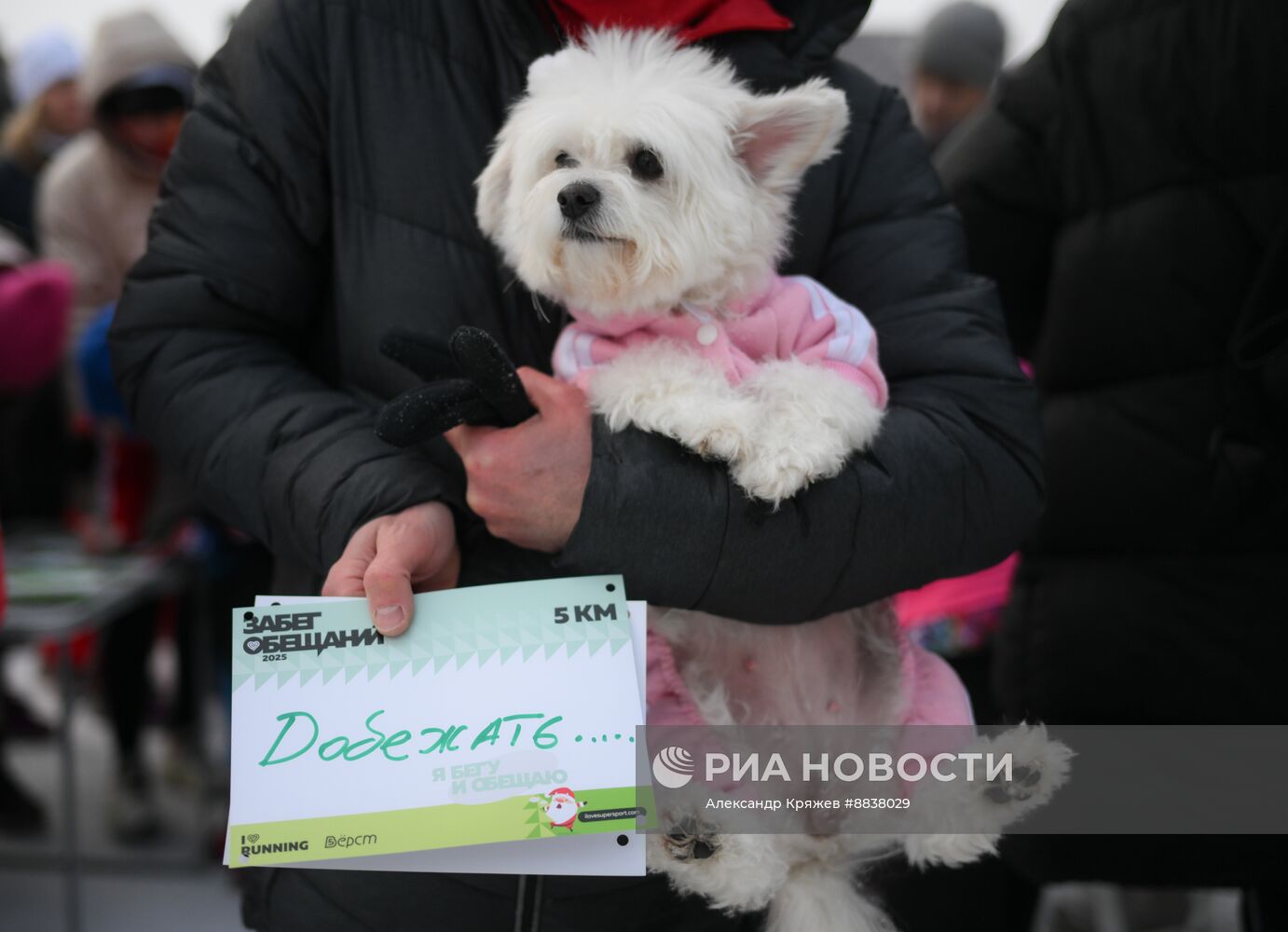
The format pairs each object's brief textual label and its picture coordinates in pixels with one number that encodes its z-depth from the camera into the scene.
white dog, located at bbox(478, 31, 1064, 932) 1.24
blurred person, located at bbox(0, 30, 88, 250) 4.07
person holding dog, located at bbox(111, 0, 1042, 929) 1.07
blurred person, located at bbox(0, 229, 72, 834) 2.63
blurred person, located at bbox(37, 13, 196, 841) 3.20
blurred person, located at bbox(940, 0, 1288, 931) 1.48
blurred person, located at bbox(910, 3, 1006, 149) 3.62
